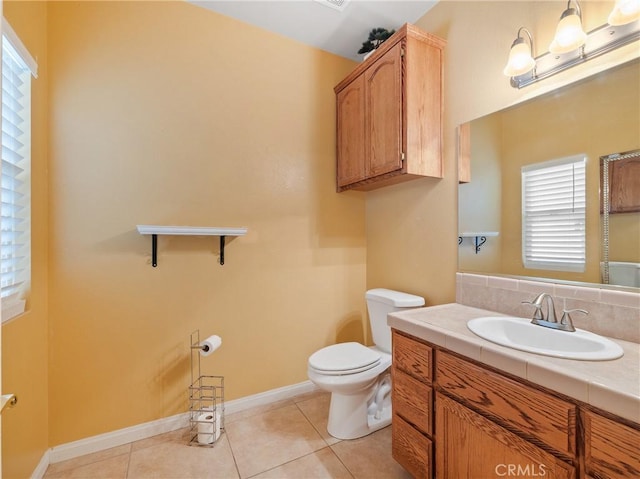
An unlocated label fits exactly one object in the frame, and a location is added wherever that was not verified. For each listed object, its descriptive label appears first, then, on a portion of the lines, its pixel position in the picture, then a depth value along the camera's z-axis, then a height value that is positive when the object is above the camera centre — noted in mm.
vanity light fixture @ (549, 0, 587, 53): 1204 +847
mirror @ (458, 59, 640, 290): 1146 +381
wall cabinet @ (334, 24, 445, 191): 1710 +791
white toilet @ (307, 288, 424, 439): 1665 -774
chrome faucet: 1173 -327
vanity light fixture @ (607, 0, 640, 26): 1073 +823
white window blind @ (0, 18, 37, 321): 1250 +303
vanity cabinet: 792 -611
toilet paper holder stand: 1730 -1044
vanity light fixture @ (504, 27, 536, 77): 1375 +845
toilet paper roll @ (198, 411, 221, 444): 1722 -1112
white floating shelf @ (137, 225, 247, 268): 1623 +44
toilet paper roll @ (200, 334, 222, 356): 1729 -619
